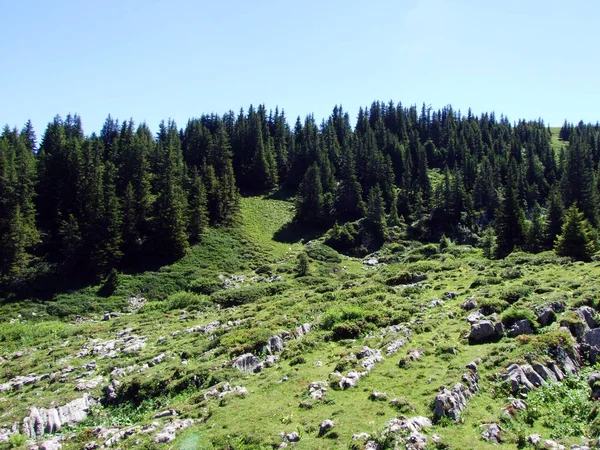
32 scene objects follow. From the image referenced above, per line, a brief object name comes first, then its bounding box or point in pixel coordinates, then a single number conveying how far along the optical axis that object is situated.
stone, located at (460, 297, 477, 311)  29.88
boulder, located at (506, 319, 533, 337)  23.39
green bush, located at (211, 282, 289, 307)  51.81
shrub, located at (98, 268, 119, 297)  59.41
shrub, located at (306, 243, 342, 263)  77.69
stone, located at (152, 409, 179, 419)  19.58
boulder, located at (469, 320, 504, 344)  23.58
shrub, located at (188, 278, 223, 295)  60.41
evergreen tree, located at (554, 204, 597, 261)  50.33
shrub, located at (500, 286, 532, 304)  30.11
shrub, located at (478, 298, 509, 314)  28.10
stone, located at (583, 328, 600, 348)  20.97
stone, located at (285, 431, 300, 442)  15.41
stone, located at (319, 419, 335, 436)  15.61
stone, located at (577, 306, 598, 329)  23.35
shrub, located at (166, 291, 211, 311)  51.26
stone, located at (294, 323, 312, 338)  29.67
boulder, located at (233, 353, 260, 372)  24.73
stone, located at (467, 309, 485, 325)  26.85
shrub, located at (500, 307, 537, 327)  24.42
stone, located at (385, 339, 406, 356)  23.48
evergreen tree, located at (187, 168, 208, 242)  79.12
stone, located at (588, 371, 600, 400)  17.01
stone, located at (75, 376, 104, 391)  25.44
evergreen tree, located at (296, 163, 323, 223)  99.75
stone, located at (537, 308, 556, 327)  23.88
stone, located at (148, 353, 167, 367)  28.84
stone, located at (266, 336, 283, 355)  26.82
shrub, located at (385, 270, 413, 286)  45.19
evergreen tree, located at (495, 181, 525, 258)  67.69
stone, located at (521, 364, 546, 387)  18.14
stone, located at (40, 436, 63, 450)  18.15
